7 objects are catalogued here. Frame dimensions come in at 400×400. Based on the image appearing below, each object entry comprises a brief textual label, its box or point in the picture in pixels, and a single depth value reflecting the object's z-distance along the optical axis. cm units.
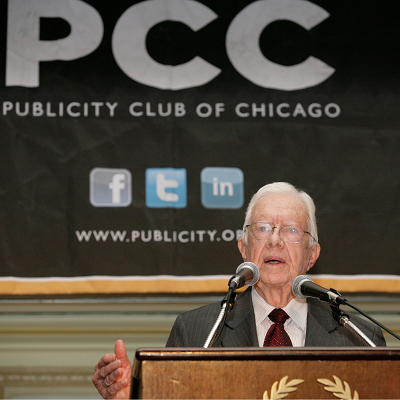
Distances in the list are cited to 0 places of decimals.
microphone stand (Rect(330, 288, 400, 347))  382
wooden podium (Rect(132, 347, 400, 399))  357
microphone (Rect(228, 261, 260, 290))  387
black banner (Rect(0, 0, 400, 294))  445
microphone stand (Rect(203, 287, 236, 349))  379
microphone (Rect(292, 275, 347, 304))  382
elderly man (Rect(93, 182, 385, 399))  406
